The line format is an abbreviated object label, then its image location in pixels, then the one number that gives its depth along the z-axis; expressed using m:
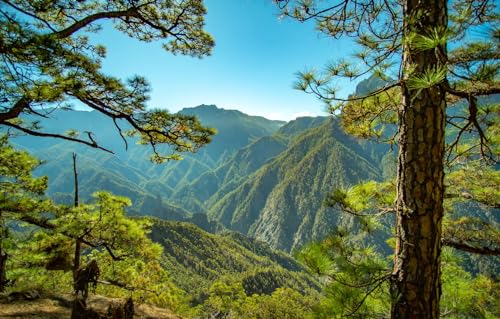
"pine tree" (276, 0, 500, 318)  1.84
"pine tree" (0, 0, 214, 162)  2.79
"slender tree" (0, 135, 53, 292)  4.93
